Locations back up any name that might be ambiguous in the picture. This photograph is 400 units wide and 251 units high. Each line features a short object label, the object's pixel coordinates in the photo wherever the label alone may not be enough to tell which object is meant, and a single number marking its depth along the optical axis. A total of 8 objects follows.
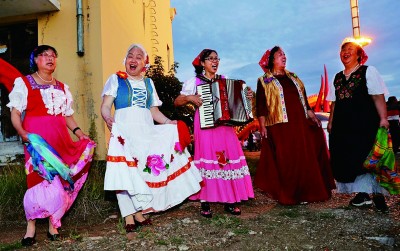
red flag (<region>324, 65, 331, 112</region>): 13.65
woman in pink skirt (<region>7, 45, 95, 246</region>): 3.14
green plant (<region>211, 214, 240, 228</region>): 3.45
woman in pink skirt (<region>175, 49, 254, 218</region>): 3.94
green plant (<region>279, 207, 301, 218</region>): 3.82
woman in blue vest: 3.32
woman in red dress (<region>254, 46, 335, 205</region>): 4.39
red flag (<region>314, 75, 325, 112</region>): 16.23
